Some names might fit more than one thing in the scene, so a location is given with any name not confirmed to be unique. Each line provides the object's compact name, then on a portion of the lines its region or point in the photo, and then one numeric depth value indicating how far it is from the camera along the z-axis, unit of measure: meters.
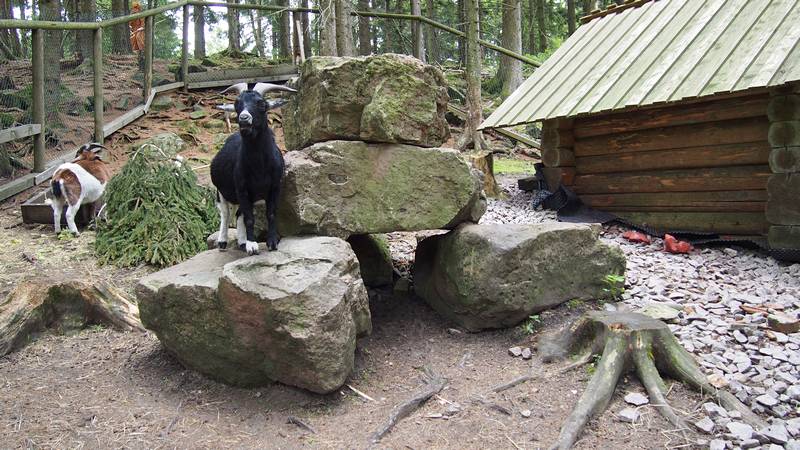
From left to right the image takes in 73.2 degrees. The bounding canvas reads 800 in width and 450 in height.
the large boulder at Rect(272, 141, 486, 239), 4.56
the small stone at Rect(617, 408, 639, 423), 3.48
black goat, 3.93
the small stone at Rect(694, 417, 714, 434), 3.31
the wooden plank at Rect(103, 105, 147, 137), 10.33
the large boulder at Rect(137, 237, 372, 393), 3.60
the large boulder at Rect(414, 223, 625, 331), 4.86
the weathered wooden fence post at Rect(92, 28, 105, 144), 9.36
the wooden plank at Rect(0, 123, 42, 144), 7.55
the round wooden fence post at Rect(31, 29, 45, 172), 8.00
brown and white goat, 6.96
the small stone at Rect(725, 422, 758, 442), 3.22
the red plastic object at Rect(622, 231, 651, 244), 6.86
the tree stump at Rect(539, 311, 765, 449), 3.48
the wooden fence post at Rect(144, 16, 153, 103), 11.73
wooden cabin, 5.81
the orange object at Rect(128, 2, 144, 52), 12.39
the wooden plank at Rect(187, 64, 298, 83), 14.15
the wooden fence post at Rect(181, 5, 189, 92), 13.41
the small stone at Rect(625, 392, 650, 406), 3.62
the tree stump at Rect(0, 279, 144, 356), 4.54
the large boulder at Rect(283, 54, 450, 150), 4.75
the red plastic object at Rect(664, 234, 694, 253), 6.30
